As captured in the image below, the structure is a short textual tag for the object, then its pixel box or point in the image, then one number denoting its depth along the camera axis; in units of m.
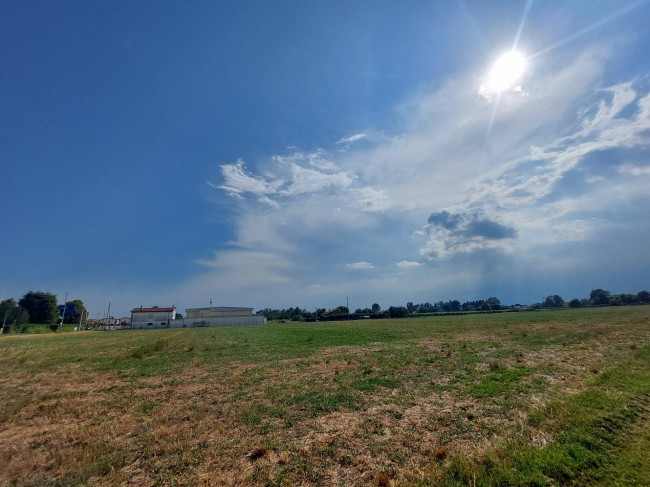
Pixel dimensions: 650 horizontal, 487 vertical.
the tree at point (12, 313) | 88.12
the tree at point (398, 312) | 126.00
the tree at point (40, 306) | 101.56
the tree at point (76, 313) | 99.65
